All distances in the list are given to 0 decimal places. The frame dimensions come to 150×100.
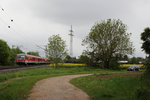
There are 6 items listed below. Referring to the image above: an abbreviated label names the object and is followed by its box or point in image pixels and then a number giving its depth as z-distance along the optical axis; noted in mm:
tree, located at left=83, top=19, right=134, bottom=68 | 38406
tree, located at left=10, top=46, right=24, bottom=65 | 57475
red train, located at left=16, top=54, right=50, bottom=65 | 44094
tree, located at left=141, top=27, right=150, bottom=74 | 16531
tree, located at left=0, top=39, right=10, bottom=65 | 49069
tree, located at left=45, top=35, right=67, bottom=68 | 36625
